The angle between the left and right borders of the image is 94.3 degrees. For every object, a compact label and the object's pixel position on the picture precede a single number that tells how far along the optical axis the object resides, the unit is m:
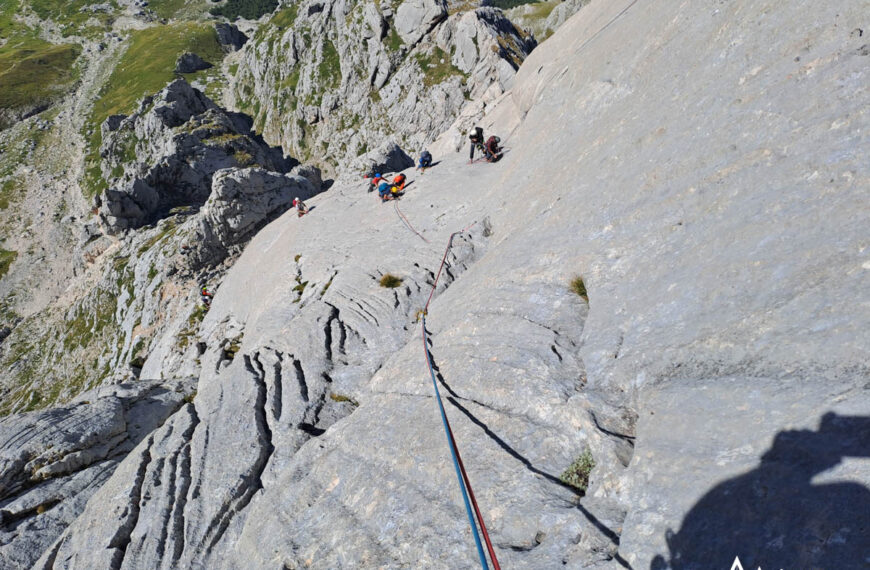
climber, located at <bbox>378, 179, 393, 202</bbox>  31.69
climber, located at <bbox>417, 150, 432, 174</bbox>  35.71
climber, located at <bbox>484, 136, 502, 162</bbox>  29.72
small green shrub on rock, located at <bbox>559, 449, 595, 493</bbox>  7.88
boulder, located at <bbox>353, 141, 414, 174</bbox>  52.33
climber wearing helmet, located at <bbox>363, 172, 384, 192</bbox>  35.72
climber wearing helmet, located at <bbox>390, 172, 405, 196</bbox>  31.19
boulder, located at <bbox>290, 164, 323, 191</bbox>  74.34
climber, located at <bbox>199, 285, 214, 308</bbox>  42.50
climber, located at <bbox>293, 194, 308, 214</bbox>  37.28
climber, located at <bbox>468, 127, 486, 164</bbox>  30.44
